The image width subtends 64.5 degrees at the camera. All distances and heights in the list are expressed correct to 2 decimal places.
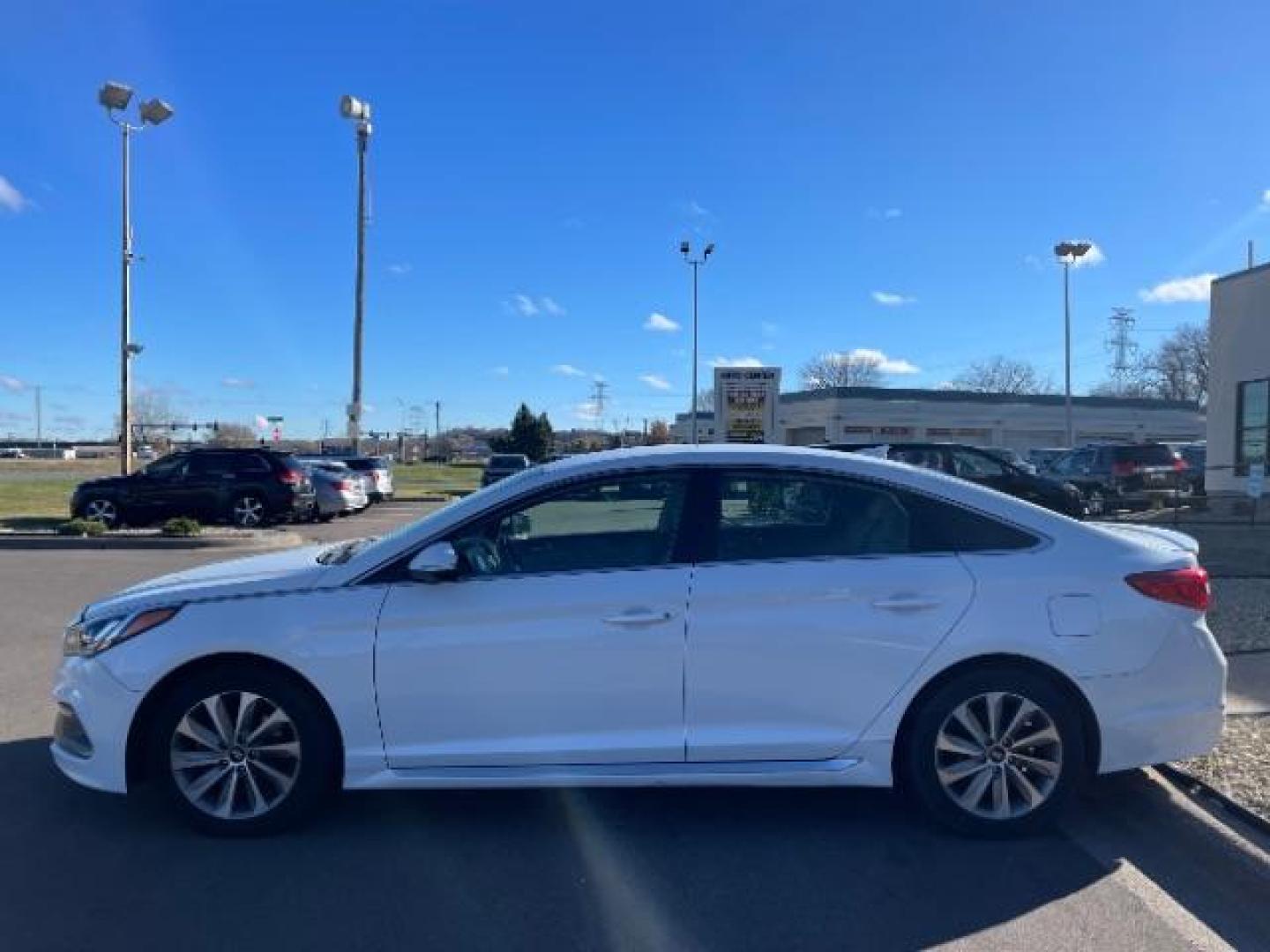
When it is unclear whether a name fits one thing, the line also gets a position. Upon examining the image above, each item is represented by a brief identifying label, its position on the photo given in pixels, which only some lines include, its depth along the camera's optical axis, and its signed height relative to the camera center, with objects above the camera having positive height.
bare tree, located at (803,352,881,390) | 113.56 +11.27
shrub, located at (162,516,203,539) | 16.59 -0.95
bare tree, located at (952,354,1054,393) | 110.02 +9.89
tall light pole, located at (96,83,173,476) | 22.83 +5.25
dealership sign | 28.88 +2.15
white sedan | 4.02 -0.80
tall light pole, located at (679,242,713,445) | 44.88 +9.98
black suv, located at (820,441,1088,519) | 16.73 +0.04
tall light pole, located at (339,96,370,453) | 28.42 +7.25
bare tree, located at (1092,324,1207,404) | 94.62 +10.26
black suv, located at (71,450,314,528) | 18.95 -0.35
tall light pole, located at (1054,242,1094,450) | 43.25 +8.44
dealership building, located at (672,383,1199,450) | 67.88 +3.87
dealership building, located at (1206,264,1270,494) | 20.03 +1.98
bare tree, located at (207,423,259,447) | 101.14 +4.42
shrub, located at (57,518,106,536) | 16.78 -0.96
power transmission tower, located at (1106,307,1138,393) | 93.00 +12.19
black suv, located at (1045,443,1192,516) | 20.84 +0.00
